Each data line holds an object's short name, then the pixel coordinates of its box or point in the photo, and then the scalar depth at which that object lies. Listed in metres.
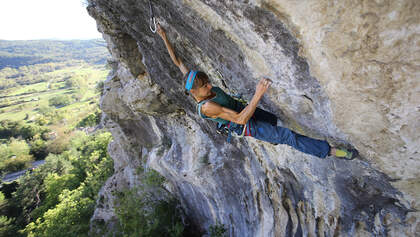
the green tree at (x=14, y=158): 36.88
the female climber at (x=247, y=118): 2.48
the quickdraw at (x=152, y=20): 3.74
